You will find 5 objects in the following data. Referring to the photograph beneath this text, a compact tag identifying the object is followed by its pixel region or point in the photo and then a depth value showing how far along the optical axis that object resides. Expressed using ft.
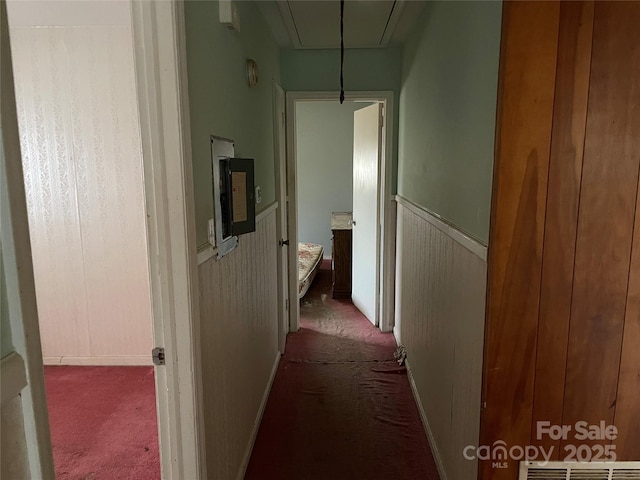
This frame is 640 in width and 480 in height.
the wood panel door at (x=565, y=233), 3.84
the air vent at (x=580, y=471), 4.49
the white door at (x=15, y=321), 2.31
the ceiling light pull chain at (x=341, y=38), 8.75
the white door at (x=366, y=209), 13.17
